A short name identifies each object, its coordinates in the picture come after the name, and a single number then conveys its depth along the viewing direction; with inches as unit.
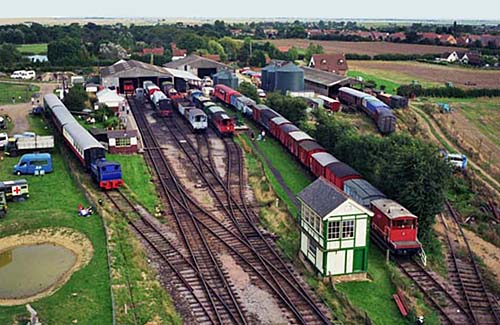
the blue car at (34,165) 1524.4
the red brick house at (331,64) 3708.2
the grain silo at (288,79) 2896.2
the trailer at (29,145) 1711.4
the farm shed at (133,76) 2864.2
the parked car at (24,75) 3550.7
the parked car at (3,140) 1760.6
